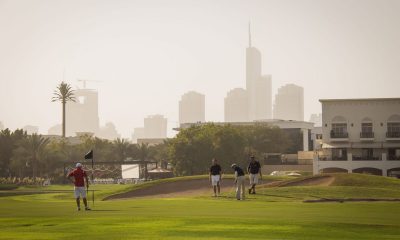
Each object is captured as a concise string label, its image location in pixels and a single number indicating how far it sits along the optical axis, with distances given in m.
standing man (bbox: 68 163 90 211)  32.28
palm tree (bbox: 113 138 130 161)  170.00
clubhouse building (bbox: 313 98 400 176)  114.06
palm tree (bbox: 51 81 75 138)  163.25
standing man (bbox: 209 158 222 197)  44.50
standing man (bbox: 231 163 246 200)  40.09
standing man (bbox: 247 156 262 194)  42.91
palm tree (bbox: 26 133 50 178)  124.50
